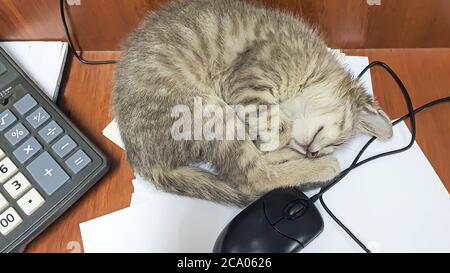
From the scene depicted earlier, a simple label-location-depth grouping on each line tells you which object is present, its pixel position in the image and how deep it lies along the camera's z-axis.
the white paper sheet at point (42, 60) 0.76
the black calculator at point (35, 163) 0.61
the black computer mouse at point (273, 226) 0.60
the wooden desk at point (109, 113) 0.67
